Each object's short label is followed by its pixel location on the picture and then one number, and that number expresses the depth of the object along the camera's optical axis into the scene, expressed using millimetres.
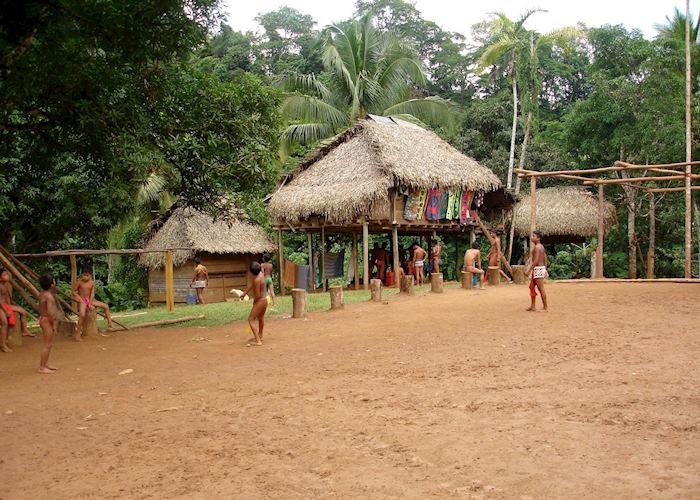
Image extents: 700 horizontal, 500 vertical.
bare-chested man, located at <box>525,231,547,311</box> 11250
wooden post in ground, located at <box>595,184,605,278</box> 17094
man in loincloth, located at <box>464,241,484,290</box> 16566
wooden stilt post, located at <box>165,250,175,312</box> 15820
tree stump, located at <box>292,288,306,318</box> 12078
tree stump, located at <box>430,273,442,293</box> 16094
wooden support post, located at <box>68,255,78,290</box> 12953
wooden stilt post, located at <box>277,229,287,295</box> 22000
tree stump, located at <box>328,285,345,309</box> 13177
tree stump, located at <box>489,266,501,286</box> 18031
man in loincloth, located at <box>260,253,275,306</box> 15050
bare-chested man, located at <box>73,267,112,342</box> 10852
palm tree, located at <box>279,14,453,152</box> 24953
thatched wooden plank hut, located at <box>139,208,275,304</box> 22859
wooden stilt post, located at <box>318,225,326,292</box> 22047
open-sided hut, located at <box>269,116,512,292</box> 19188
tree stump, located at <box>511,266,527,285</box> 18022
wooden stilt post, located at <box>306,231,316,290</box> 22188
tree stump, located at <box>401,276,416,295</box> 15740
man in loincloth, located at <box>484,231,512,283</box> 18375
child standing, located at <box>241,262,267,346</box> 9234
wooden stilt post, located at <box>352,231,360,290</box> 21294
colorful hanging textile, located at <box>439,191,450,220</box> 21395
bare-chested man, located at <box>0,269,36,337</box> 9734
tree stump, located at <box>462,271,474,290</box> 16766
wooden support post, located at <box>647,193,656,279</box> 19766
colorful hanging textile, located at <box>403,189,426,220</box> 20141
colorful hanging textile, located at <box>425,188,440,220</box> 20844
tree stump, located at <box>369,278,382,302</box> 14562
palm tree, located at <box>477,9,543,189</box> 25641
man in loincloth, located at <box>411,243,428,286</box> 19797
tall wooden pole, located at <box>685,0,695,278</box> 17469
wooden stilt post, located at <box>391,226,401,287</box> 19677
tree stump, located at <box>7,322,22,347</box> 10141
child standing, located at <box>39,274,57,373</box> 7789
